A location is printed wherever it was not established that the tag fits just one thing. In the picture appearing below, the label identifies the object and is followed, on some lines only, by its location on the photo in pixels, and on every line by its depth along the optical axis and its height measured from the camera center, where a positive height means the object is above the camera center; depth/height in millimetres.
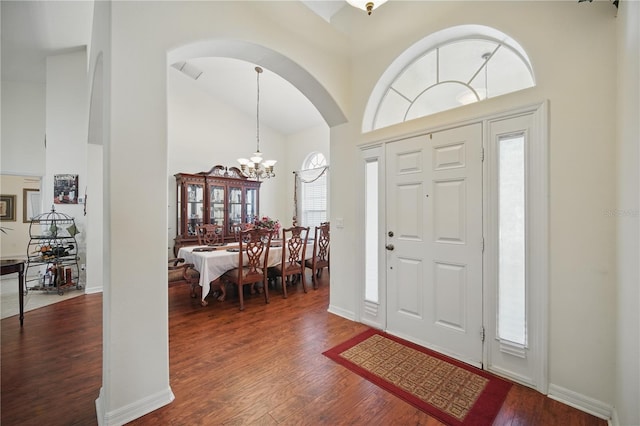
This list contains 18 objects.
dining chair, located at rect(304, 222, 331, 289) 4500 -709
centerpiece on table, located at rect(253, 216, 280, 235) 4062 -180
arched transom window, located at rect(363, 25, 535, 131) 2141 +1278
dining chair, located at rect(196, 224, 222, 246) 5059 -449
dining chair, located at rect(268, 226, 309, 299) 4027 -725
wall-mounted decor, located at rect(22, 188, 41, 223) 6469 +215
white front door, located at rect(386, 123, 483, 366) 2191 -262
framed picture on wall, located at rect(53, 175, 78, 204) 4480 +406
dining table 3363 -649
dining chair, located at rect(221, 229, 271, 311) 3484 -702
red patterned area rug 1692 -1265
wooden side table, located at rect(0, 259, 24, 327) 2711 -588
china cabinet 5461 +259
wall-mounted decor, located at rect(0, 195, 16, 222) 6245 +113
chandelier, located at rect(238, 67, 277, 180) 4852 +909
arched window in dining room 6527 +591
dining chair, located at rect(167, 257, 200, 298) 3771 -904
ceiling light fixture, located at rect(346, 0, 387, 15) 1724 +1376
